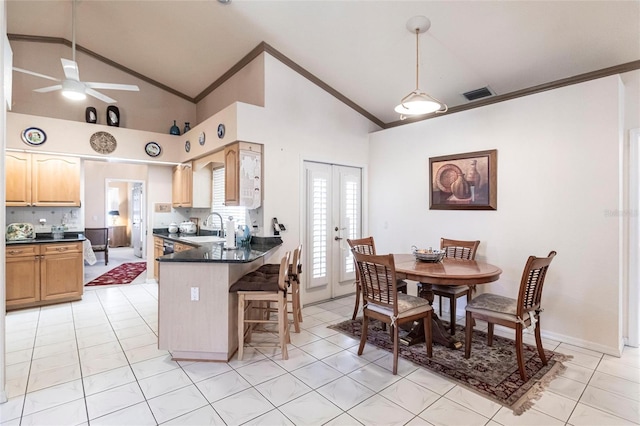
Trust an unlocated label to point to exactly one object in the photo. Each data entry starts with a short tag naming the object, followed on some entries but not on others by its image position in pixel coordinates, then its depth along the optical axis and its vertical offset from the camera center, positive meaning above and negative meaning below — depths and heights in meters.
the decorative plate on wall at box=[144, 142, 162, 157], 5.45 +1.10
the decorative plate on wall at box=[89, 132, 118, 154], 5.01 +1.11
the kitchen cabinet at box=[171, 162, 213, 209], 5.37 +0.46
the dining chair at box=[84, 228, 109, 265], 7.62 -0.62
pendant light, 2.99 +1.06
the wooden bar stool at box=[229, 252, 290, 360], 2.85 -0.75
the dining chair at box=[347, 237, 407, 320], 3.69 -0.49
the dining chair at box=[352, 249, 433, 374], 2.64 -0.80
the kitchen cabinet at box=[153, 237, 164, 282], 5.64 -0.69
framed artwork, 3.80 +0.40
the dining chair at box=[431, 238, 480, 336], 3.38 -0.55
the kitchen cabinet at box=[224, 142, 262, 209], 3.82 +0.46
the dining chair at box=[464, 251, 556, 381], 2.51 -0.83
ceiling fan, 3.32 +1.39
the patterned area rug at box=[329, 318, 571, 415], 2.34 -1.33
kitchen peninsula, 2.81 -0.85
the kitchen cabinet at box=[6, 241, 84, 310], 4.25 -0.87
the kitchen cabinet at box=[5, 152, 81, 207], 4.53 +0.48
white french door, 4.55 -0.22
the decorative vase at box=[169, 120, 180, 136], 5.79 +1.50
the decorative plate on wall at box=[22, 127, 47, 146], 4.48 +1.09
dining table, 2.67 -0.54
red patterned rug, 5.88 -1.28
